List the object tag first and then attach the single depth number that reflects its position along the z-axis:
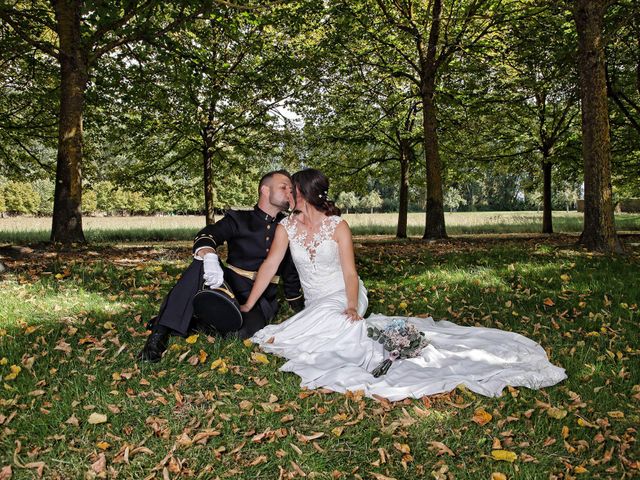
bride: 4.40
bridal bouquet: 4.62
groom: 5.14
